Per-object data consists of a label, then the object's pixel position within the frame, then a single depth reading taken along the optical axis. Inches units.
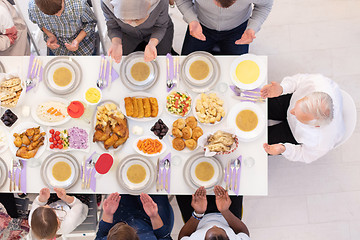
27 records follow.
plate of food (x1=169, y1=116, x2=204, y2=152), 81.4
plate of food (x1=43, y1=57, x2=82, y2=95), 86.6
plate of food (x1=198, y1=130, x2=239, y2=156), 76.6
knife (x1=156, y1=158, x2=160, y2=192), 83.7
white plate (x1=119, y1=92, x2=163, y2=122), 82.8
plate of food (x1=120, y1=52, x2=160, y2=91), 86.0
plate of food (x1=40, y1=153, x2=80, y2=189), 83.4
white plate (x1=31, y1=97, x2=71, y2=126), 84.2
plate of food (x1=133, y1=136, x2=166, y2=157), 82.4
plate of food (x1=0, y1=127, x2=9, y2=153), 84.4
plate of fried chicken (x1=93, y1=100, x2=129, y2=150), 81.7
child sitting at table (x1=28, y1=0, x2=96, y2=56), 90.4
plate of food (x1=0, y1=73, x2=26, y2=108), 83.0
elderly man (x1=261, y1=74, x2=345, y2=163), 74.2
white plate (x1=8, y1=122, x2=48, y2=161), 83.3
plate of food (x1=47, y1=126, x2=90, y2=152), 83.1
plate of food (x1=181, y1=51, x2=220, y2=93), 85.2
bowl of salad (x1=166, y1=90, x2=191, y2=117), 82.9
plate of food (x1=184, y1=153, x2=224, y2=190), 82.2
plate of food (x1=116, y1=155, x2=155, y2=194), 83.0
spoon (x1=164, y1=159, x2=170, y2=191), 83.0
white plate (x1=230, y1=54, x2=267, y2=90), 84.3
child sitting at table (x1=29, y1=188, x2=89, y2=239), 77.8
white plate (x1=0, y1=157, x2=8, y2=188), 83.7
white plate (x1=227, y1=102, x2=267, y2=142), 82.0
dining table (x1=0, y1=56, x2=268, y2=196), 82.8
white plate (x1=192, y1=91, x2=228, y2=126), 82.5
